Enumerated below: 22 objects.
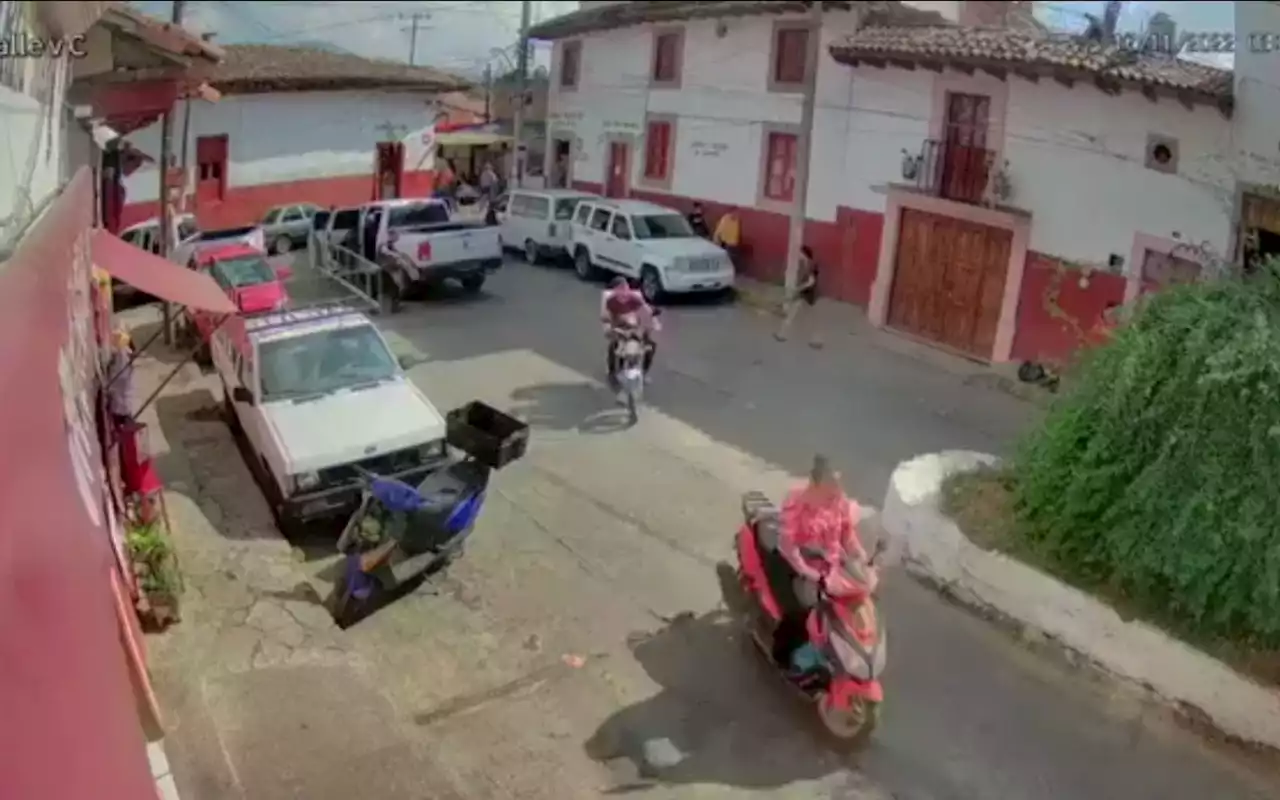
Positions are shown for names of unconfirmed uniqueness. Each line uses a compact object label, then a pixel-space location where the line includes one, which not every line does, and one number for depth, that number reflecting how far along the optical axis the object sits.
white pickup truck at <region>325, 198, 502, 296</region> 19.69
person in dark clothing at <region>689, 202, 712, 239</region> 24.14
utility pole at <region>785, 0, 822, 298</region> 19.75
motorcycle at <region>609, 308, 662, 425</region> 14.16
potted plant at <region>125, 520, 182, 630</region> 8.53
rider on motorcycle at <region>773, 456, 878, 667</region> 7.79
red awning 6.35
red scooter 7.46
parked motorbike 9.16
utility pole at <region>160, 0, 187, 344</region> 15.61
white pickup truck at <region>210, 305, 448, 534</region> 10.34
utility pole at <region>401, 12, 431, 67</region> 36.91
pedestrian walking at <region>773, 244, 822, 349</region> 20.09
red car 16.28
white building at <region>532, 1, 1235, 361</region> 15.80
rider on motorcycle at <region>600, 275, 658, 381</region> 14.55
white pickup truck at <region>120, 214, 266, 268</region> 18.89
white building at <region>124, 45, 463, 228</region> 25.64
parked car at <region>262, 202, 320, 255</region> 24.14
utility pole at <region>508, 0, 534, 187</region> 32.03
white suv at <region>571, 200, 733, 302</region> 20.80
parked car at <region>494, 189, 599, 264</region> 23.98
